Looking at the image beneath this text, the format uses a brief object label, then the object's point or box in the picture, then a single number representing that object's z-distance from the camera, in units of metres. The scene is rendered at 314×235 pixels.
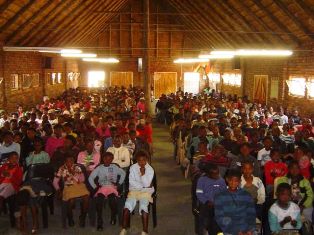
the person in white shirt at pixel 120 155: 8.38
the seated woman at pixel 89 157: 8.13
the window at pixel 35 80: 20.20
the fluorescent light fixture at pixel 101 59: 25.58
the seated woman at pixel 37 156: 7.98
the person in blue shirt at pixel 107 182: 7.20
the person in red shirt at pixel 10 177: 7.10
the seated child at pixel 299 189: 6.42
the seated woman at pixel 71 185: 7.14
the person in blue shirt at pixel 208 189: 6.45
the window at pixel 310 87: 15.19
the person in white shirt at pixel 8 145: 8.48
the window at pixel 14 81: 16.45
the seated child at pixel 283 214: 5.66
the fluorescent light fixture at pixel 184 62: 30.86
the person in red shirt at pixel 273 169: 7.28
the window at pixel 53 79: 23.78
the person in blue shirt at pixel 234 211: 5.55
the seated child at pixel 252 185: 6.51
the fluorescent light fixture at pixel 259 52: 11.52
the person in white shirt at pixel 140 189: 6.82
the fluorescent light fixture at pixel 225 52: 13.21
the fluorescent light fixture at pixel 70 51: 12.34
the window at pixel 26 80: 17.98
